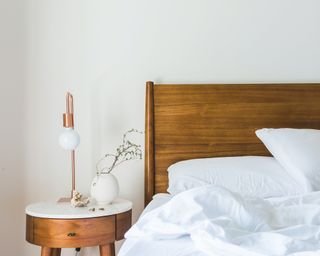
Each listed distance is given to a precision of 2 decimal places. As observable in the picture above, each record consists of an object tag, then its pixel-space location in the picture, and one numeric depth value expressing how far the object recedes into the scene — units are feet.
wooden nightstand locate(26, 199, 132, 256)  6.17
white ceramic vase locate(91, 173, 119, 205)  6.76
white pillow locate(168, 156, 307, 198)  6.40
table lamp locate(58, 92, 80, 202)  6.95
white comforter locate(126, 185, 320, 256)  3.46
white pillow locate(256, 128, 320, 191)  6.29
